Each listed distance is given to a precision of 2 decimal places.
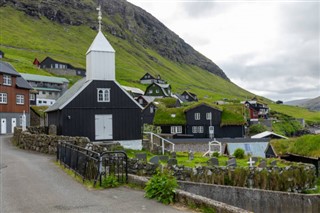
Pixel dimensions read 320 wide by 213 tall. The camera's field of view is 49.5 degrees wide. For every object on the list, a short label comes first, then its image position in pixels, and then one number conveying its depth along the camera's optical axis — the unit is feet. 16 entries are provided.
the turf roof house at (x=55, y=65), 397.92
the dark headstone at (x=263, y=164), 69.45
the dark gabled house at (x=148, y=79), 473.67
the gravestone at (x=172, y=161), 64.24
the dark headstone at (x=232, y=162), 68.68
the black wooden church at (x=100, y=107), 94.73
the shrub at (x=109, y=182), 41.27
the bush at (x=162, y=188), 33.50
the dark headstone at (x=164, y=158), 71.41
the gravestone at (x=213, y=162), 68.91
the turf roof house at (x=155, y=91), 362.53
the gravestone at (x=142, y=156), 66.97
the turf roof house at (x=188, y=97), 413.39
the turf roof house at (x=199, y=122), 199.82
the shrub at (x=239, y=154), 95.66
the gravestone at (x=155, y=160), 62.59
